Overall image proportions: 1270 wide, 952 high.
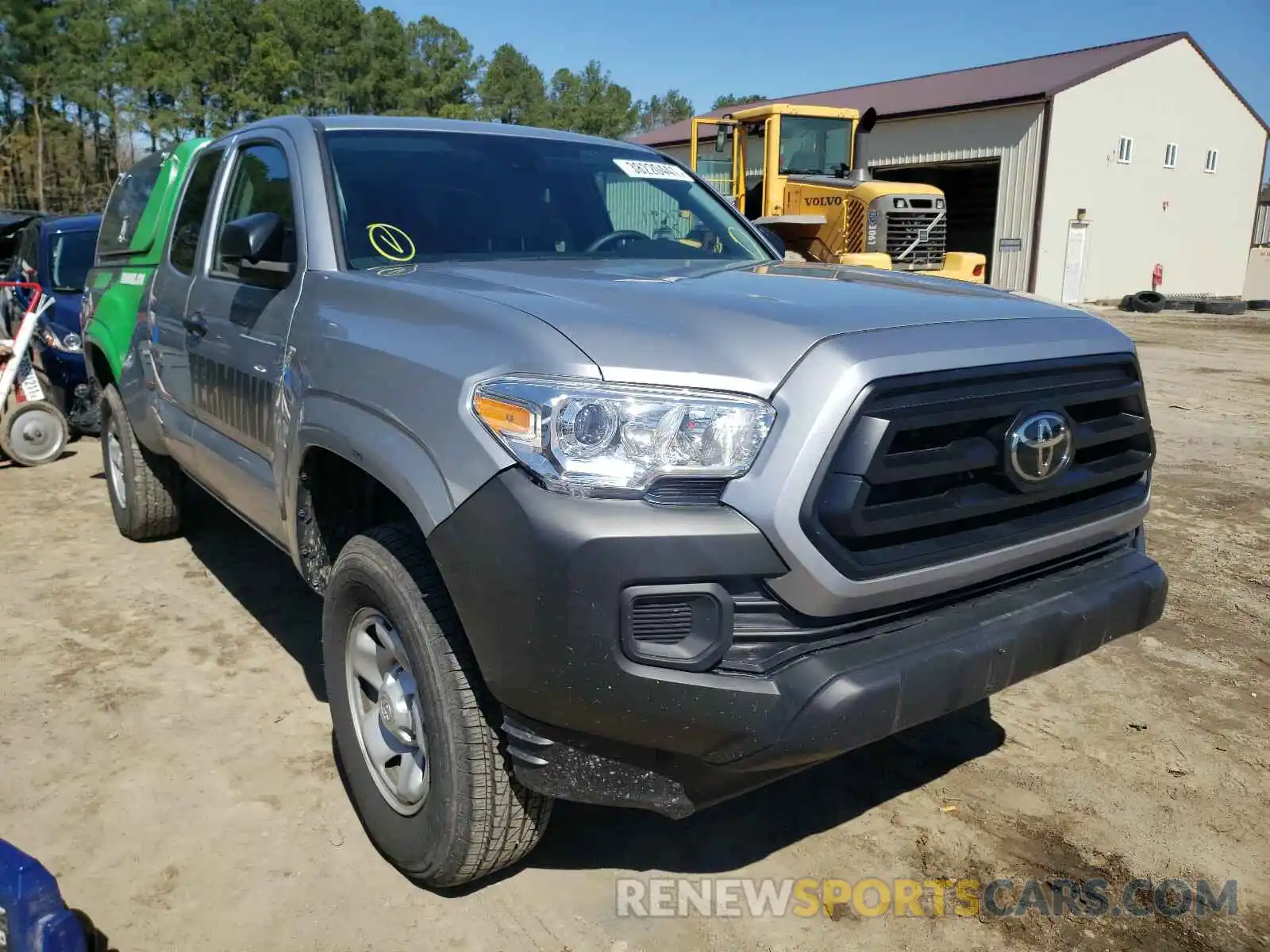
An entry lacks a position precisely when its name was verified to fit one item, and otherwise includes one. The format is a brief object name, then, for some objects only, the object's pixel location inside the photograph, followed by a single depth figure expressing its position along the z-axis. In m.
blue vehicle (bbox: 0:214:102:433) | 8.24
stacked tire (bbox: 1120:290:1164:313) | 25.04
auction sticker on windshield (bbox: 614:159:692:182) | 3.98
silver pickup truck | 1.99
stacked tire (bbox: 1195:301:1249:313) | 24.38
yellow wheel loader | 12.95
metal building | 24.97
